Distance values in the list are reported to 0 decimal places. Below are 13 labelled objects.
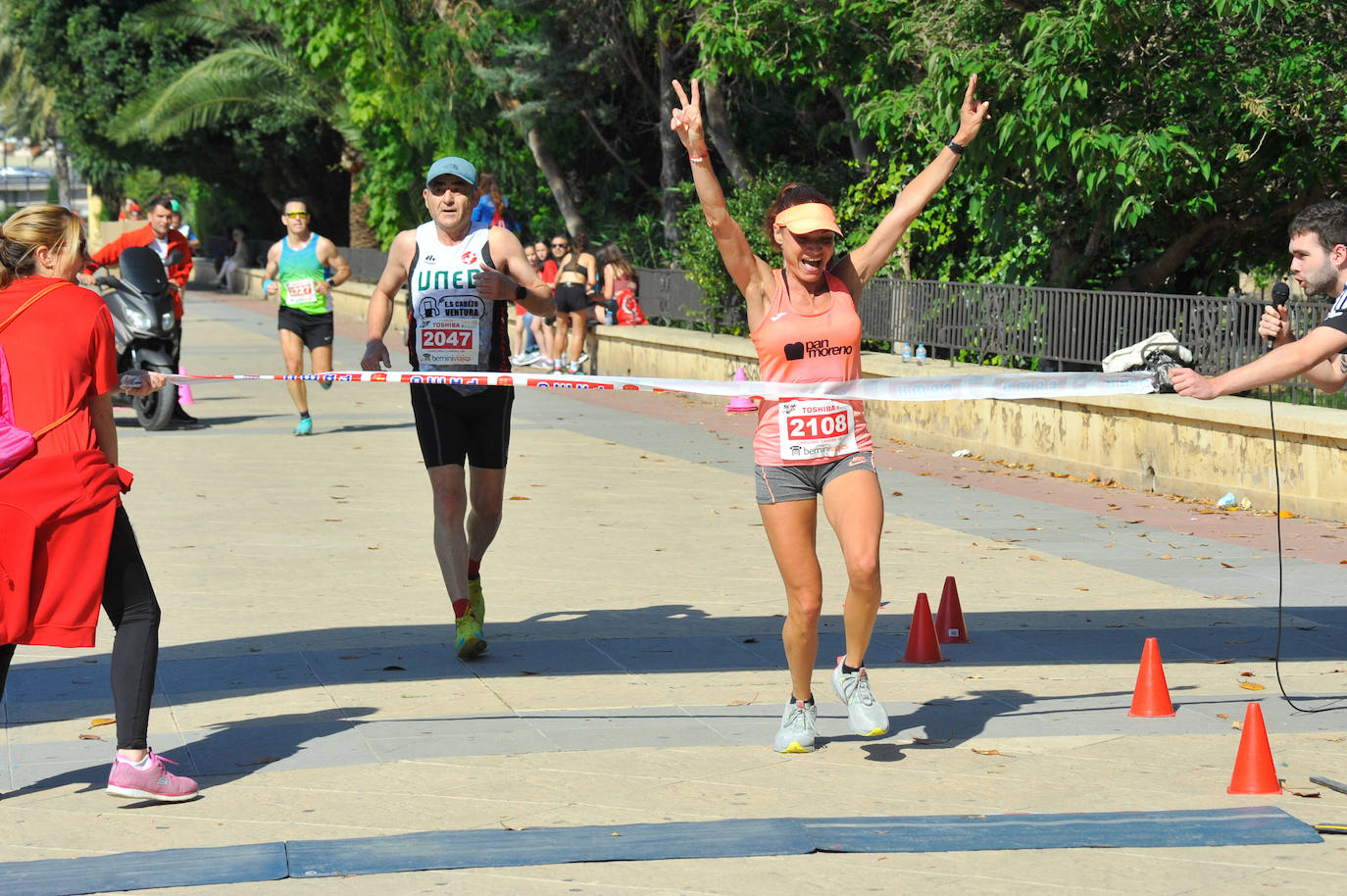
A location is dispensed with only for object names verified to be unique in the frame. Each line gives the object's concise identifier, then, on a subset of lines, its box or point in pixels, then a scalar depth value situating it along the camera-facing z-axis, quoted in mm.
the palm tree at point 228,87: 76000
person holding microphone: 10133
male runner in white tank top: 13578
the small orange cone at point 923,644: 13461
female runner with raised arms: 10734
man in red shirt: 29719
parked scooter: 29328
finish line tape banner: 10766
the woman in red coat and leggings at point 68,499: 9492
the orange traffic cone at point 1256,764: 9820
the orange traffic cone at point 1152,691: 11695
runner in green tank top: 27687
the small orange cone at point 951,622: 14016
